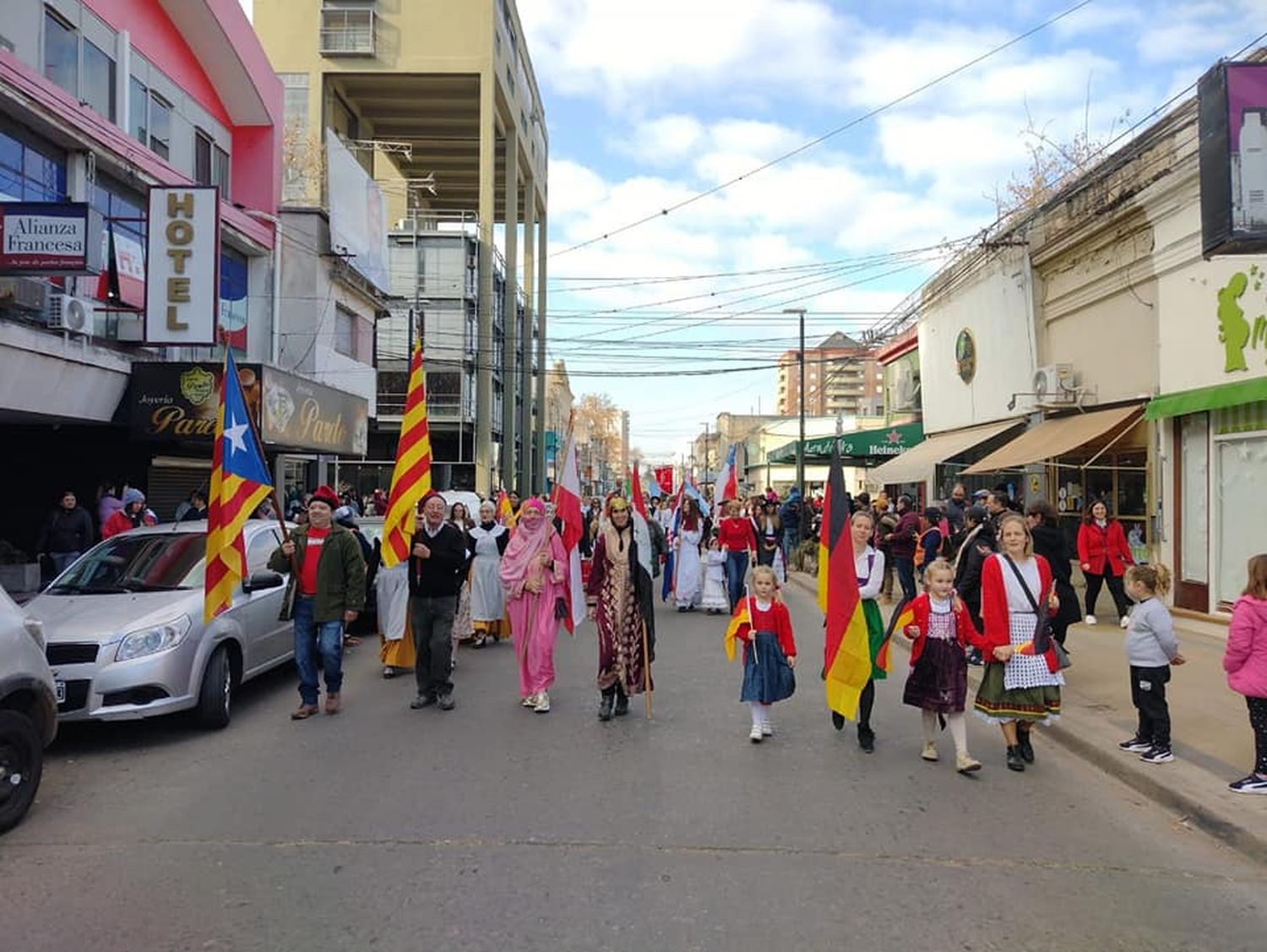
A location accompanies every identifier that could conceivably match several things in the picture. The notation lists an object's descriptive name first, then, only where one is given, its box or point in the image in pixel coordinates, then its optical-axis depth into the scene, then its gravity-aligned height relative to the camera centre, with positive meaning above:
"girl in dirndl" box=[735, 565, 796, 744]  6.71 -1.07
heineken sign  26.70 +1.76
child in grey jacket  6.09 -0.95
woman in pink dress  7.83 -0.80
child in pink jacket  5.41 -0.85
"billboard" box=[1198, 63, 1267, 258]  6.77 +2.50
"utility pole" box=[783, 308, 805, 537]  28.25 +1.59
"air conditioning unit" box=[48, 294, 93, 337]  13.53 +2.65
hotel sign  14.70 +3.51
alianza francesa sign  11.32 +3.12
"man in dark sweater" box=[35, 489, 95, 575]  13.38 -0.55
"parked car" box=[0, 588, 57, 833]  4.92 -1.17
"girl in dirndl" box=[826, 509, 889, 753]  6.77 -0.67
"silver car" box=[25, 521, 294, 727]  6.43 -0.99
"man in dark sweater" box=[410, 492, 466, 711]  7.89 -0.91
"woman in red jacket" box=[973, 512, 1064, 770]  6.07 -0.86
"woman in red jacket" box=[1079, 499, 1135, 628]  11.48 -0.51
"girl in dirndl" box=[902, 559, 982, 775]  6.17 -0.98
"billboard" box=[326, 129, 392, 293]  23.25 +7.47
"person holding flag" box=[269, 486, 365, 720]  7.47 -0.79
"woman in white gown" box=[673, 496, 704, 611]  14.65 -0.94
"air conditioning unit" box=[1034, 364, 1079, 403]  15.55 +1.99
